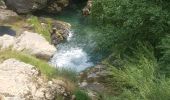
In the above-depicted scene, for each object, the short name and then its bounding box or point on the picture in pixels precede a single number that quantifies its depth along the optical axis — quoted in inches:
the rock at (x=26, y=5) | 1585.9
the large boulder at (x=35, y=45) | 1146.7
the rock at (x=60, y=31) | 1364.4
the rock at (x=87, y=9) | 1643.7
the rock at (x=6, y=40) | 1134.6
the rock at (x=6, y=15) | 1488.2
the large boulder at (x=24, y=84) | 739.4
